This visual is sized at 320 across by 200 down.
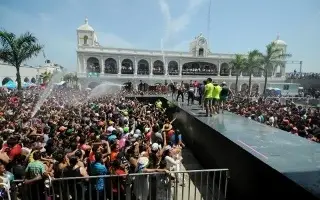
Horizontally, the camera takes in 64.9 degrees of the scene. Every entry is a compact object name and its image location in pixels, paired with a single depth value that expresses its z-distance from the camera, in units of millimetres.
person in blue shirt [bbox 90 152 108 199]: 5055
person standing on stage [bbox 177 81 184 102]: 18888
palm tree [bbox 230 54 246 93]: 50906
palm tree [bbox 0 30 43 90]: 22805
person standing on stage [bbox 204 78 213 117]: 10750
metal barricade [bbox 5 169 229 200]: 4820
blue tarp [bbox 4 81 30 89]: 36744
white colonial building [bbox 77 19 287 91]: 53844
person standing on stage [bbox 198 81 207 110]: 15698
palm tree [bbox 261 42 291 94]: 42312
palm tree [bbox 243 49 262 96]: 46691
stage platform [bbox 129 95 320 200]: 4180
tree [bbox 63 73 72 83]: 76588
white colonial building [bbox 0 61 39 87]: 43062
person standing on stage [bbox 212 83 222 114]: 10930
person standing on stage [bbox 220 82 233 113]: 12069
